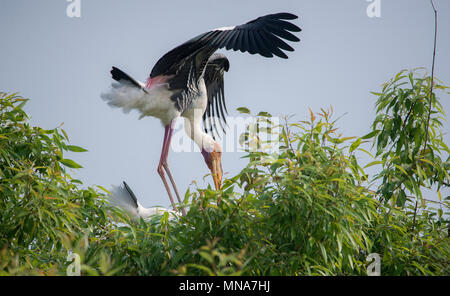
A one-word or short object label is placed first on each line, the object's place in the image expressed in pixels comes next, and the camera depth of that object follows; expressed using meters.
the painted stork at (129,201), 9.93
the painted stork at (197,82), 8.20
